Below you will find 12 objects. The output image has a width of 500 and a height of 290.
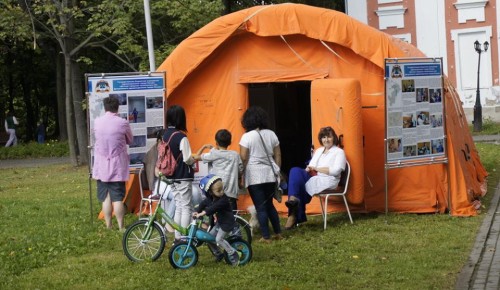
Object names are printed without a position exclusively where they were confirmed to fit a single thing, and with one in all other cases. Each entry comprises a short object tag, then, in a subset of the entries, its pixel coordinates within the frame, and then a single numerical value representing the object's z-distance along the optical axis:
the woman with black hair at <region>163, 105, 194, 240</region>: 10.49
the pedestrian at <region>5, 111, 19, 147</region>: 39.50
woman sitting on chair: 12.32
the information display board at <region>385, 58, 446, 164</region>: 12.53
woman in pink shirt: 12.04
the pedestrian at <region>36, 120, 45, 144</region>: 42.61
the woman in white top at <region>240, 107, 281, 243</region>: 11.21
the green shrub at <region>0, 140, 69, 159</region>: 34.09
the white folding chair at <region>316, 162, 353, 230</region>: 12.37
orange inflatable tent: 12.92
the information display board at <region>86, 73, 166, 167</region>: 12.83
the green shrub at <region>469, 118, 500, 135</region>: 33.41
